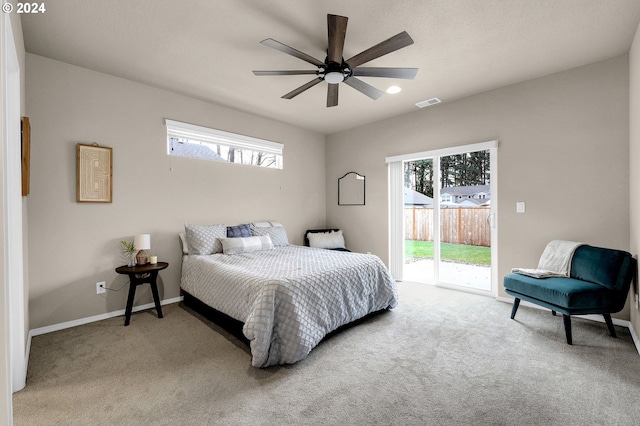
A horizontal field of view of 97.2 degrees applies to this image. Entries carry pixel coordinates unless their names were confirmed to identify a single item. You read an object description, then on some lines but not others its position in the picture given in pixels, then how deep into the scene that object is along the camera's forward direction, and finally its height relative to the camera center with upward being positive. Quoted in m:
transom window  3.70 +0.99
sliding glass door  3.81 -0.10
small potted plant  3.17 -0.44
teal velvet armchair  2.40 -0.69
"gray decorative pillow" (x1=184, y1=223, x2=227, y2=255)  3.52 -0.33
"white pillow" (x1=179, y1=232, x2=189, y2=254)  3.60 -0.39
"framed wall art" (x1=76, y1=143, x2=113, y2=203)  2.96 +0.43
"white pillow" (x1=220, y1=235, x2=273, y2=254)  3.59 -0.42
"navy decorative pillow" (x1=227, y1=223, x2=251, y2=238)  3.86 -0.26
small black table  2.91 -0.70
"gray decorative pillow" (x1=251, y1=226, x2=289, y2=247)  4.20 -0.32
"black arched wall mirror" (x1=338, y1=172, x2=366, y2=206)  5.12 +0.41
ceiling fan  1.98 +1.24
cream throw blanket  2.84 -0.54
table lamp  3.11 -0.36
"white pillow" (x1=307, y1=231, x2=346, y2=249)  4.85 -0.49
